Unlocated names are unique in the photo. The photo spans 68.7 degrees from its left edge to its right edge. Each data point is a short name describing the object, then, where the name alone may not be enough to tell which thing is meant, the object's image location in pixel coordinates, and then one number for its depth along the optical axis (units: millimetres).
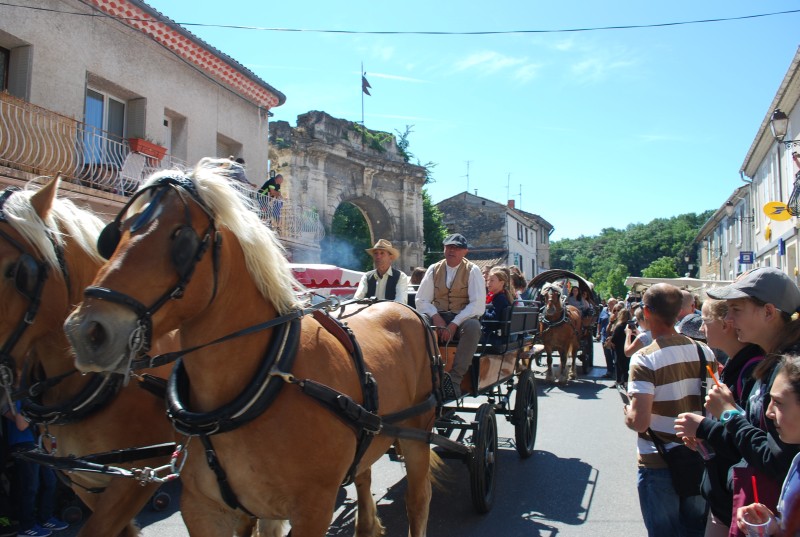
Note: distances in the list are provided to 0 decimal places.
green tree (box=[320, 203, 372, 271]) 28609
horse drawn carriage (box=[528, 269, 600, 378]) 12172
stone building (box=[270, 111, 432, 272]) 20406
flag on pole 24156
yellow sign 14086
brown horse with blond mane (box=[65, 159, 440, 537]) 1953
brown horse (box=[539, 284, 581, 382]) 12195
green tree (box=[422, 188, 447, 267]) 36875
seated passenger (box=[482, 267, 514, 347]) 5784
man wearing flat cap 4844
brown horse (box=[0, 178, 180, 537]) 2729
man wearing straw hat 5531
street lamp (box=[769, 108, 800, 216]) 11547
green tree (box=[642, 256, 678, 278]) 54969
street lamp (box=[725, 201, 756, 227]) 23150
